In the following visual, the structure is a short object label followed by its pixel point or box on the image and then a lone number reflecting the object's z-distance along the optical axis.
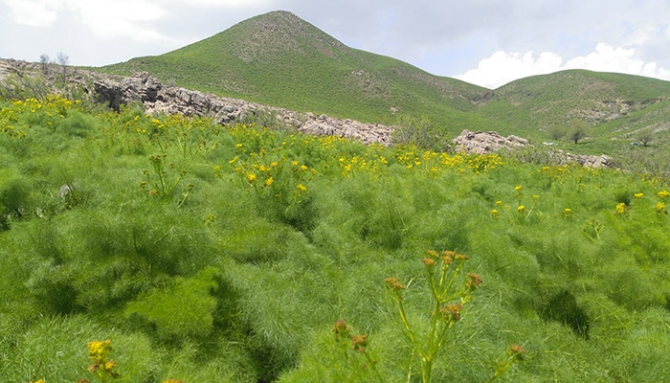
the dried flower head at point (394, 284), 1.59
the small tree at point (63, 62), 42.81
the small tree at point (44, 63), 38.86
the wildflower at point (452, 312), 1.50
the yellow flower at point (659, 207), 4.17
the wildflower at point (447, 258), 1.67
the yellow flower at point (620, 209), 4.43
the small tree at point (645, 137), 63.70
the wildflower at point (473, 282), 1.62
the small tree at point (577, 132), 71.00
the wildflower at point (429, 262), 1.64
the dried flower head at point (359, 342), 1.57
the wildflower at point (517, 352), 1.47
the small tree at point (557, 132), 75.69
